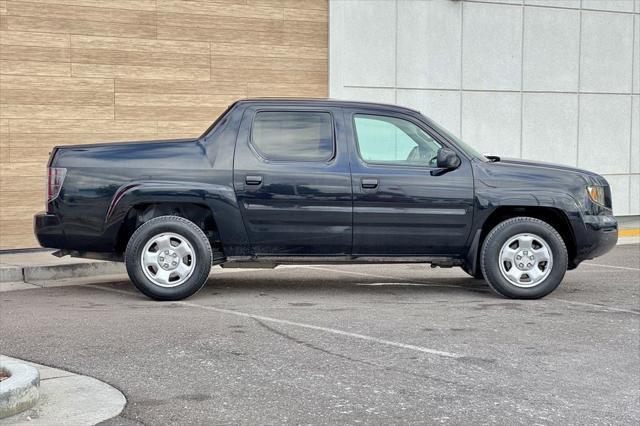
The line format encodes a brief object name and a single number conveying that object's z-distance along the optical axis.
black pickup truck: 9.24
